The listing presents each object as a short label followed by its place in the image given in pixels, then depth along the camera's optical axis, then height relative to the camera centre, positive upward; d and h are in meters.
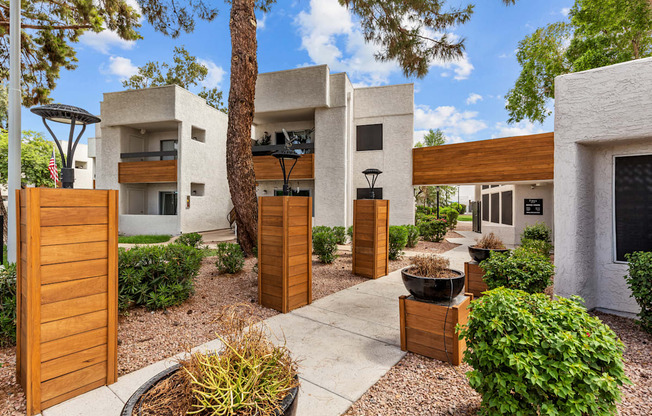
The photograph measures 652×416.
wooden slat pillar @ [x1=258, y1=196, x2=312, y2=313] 4.50 -0.66
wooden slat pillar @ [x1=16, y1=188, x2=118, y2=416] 2.22 -0.68
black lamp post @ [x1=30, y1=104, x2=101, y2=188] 2.48 +0.79
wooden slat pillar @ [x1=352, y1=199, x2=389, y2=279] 6.82 -0.65
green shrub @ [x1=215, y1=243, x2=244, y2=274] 6.50 -1.08
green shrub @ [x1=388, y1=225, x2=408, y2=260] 8.75 -0.92
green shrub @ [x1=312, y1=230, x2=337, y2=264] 8.02 -0.96
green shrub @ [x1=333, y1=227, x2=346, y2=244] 9.22 -0.76
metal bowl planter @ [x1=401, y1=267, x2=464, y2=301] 3.15 -0.82
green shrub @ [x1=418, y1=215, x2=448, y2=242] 12.77 -0.81
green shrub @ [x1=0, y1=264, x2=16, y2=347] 3.17 -1.07
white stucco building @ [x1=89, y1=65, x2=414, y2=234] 12.56 +2.92
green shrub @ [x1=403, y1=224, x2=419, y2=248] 11.20 -0.94
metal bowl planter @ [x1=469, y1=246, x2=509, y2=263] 5.52 -0.78
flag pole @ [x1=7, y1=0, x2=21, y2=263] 5.88 +1.91
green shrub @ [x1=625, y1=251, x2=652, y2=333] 3.31 -0.81
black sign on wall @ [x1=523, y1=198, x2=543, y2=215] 11.44 +0.18
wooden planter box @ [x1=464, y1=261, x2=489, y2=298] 5.23 -1.22
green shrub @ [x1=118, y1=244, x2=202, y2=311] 4.12 -0.99
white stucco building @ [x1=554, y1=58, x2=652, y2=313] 3.79 +0.34
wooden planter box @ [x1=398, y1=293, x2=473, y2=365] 2.99 -1.23
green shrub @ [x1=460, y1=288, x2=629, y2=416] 1.63 -0.86
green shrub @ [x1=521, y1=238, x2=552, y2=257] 6.69 -0.79
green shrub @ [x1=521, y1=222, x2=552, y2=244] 9.07 -0.68
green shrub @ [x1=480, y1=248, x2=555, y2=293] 3.89 -0.81
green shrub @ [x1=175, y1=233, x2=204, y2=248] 8.38 -0.85
